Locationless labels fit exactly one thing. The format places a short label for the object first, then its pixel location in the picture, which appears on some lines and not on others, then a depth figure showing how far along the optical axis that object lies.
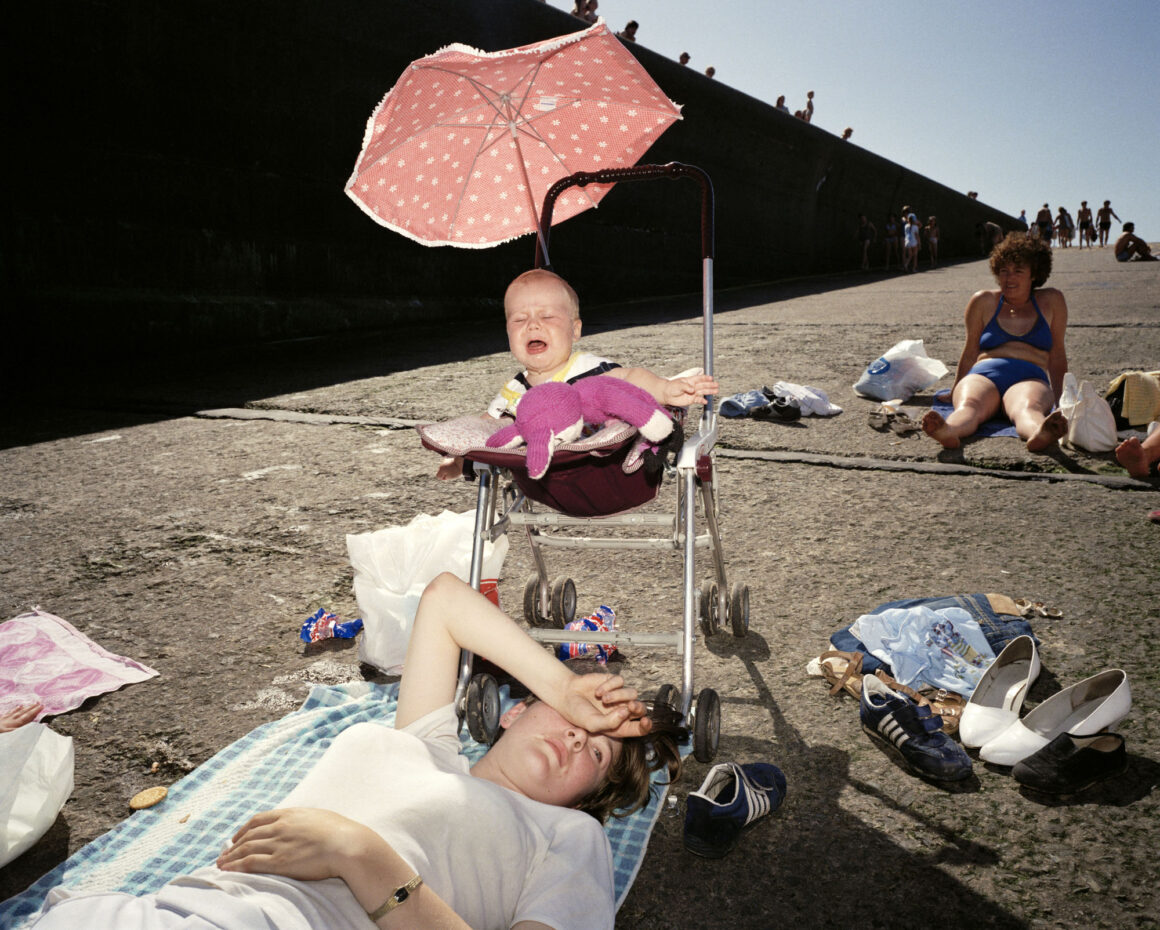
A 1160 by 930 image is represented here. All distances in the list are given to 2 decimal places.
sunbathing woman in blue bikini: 5.37
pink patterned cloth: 2.69
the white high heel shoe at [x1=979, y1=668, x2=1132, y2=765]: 2.27
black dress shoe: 2.12
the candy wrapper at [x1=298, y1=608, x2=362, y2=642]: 3.09
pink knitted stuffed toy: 2.29
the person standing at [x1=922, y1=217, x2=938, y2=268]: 23.66
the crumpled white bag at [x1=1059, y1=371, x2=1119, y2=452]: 4.84
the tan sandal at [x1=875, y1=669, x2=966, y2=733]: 2.49
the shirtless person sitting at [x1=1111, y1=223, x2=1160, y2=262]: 18.59
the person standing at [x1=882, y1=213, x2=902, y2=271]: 23.12
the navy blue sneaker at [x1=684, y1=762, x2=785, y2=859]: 1.98
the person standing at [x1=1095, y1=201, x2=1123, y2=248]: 28.84
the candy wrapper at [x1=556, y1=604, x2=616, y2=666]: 3.00
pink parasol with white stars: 3.06
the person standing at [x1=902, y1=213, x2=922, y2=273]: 20.39
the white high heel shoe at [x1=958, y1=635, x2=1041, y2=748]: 2.37
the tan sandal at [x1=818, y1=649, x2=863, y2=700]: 2.68
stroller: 2.31
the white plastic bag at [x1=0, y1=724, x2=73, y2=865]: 2.03
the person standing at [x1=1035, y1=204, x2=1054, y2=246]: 29.73
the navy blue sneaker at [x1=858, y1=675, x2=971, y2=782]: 2.22
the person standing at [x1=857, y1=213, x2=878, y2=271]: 22.33
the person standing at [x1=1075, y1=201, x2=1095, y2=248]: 29.92
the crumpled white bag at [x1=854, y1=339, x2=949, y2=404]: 6.48
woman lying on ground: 1.55
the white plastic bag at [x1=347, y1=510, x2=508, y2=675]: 2.92
